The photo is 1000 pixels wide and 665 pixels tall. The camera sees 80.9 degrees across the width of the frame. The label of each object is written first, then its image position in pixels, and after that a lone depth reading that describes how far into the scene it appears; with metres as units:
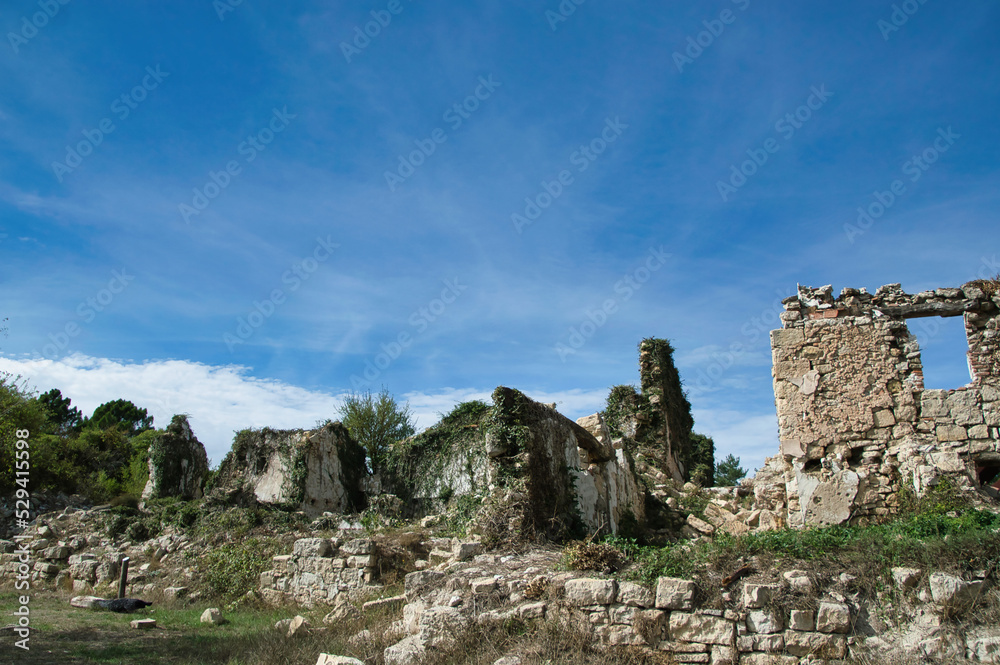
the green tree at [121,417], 44.89
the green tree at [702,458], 21.08
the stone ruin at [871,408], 8.75
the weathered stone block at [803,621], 5.51
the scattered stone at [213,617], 9.37
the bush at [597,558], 6.75
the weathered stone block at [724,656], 5.60
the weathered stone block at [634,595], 6.08
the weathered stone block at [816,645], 5.40
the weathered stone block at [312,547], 10.57
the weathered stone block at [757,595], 5.68
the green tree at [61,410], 43.94
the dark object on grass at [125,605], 10.51
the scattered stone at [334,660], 5.98
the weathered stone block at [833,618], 5.44
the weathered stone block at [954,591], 5.26
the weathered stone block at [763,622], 5.57
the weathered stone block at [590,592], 6.25
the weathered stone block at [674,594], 5.91
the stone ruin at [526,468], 10.24
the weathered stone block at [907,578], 5.46
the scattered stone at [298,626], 7.87
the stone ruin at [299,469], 15.91
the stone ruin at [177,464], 18.42
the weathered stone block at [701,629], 5.69
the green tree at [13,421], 21.91
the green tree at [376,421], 32.19
